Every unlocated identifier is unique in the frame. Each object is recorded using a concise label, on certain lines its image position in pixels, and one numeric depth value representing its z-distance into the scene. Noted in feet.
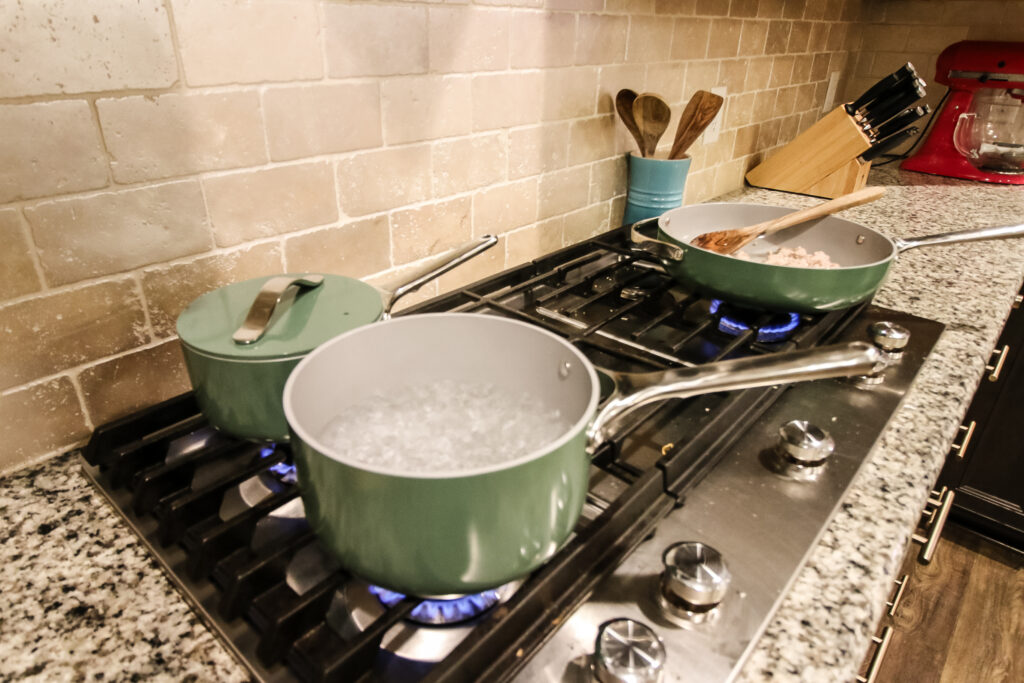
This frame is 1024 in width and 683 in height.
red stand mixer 5.41
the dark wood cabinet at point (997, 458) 5.02
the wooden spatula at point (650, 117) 3.52
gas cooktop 1.29
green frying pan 2.50
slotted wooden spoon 2.82
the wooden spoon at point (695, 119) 3.76
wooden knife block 4.82
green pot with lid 1.63
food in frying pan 2.67
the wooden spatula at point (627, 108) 3.59
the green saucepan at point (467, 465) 1.15
